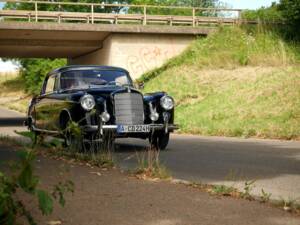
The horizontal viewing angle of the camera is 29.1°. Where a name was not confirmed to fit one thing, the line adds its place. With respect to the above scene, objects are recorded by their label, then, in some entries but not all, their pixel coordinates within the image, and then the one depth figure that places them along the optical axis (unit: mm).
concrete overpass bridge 30438
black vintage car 10758
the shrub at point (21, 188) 3217
